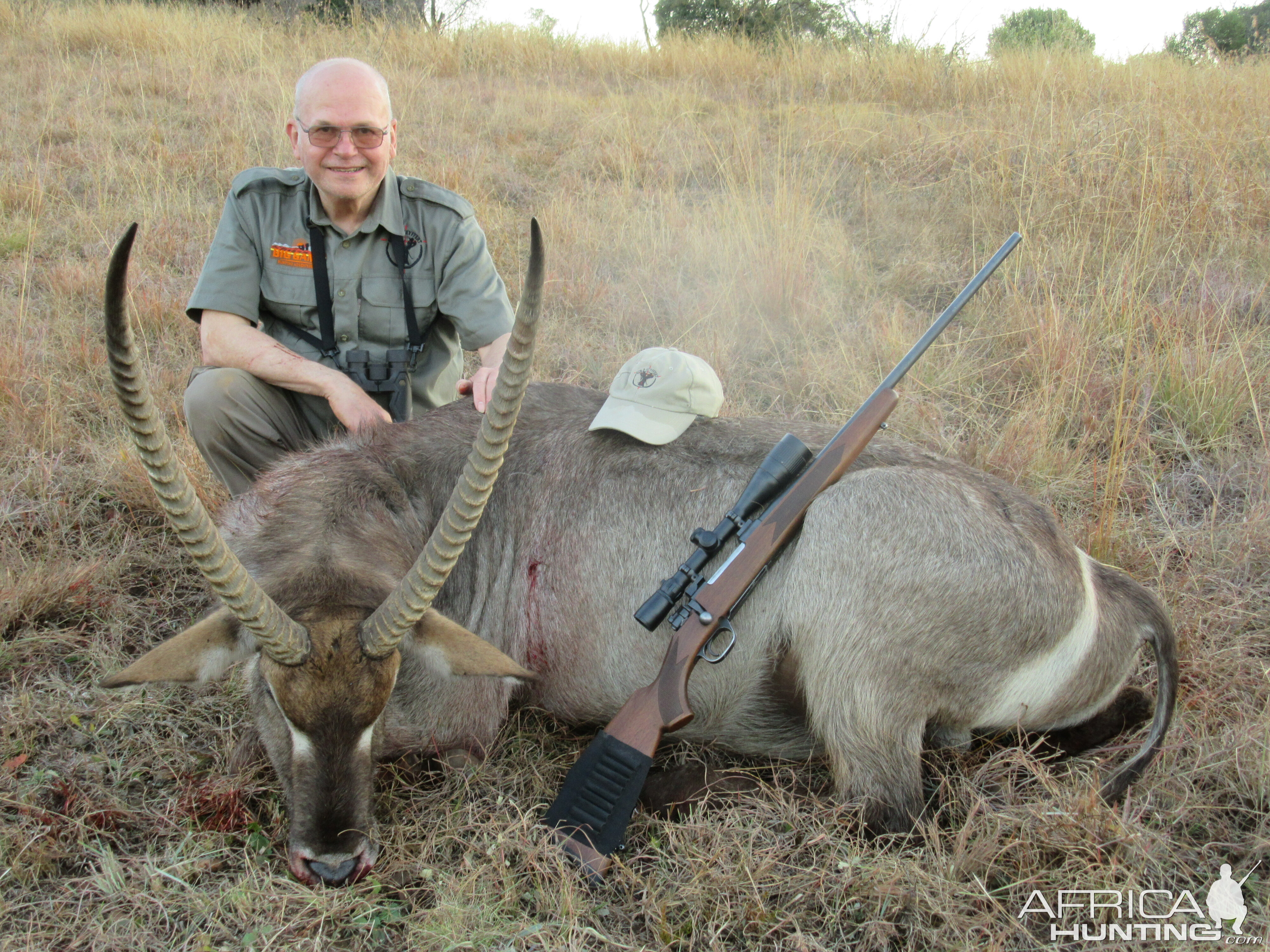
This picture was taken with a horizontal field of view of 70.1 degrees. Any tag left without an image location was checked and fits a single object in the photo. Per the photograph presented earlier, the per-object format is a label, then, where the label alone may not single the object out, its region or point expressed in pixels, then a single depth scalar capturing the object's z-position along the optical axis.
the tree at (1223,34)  10.92
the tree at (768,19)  13.01
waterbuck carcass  2.74
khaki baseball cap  3.40
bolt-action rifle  2.87
